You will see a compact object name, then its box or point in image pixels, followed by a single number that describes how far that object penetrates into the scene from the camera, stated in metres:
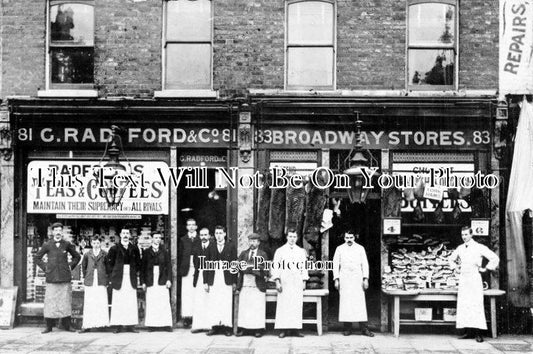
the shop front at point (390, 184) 11.97
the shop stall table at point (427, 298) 11.38
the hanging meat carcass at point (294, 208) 11.88
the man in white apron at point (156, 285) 11.70
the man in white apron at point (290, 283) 11.34
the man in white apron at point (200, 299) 11.62
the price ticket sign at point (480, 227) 12.01
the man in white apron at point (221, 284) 11.49
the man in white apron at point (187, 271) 11.96
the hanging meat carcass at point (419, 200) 12.16
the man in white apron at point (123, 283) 11.57
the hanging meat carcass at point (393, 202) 12.12
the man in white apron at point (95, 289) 11.56
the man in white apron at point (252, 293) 11.40
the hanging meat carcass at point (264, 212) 12.01
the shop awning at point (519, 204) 11.70
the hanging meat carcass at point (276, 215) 11.94
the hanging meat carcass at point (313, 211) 11.91
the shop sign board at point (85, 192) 12.32
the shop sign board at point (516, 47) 12.16
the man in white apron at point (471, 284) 11.08
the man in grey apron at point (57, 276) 11.52
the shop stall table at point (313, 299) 11.47
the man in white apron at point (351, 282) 11.50
